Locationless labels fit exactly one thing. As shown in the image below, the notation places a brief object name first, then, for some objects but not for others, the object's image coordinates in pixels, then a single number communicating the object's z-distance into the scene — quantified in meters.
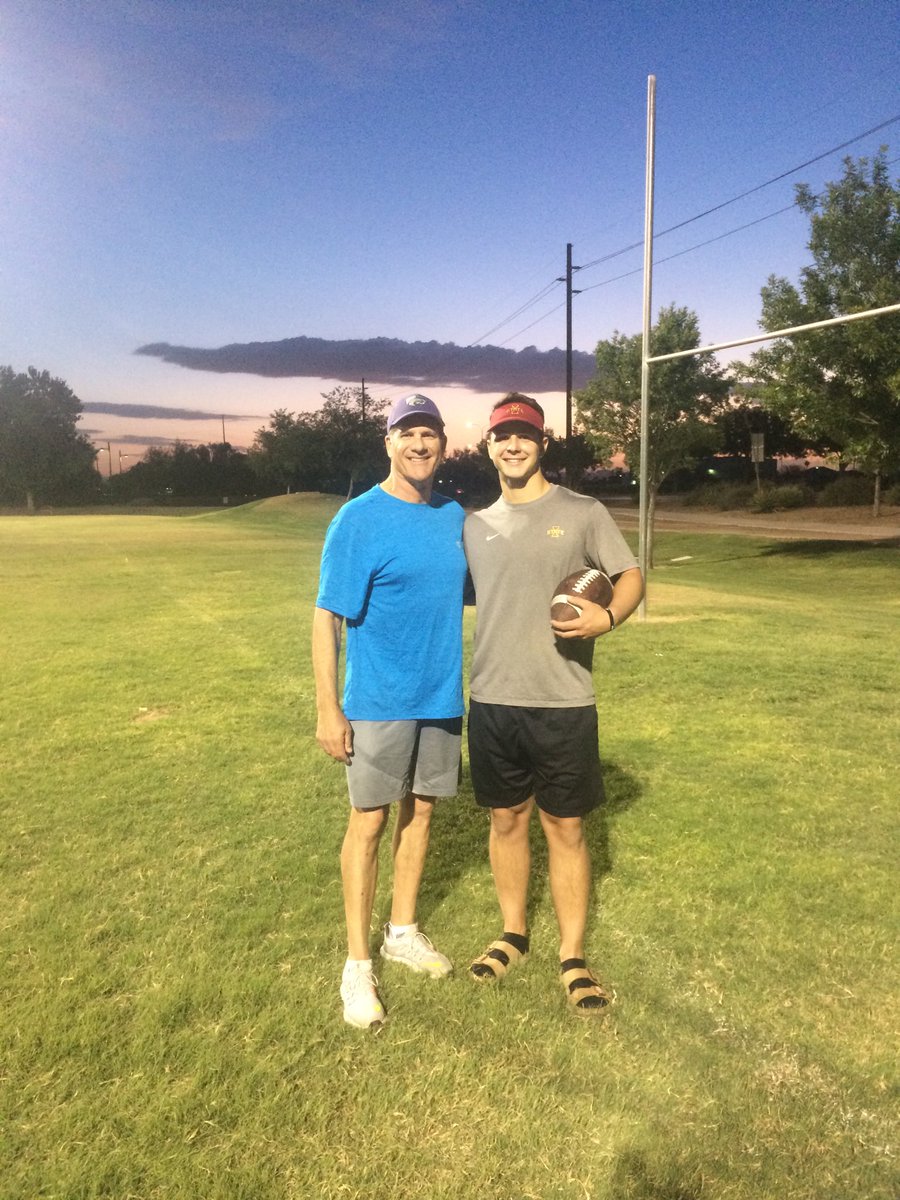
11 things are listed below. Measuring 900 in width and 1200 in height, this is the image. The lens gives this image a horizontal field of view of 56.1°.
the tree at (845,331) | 21.50
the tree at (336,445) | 64.56
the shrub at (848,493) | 45.72
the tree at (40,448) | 80.44
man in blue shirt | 3.04
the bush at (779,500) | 47.53
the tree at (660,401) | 21.94
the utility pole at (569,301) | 30.97
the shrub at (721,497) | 51.38
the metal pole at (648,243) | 12.45
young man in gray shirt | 3.07
